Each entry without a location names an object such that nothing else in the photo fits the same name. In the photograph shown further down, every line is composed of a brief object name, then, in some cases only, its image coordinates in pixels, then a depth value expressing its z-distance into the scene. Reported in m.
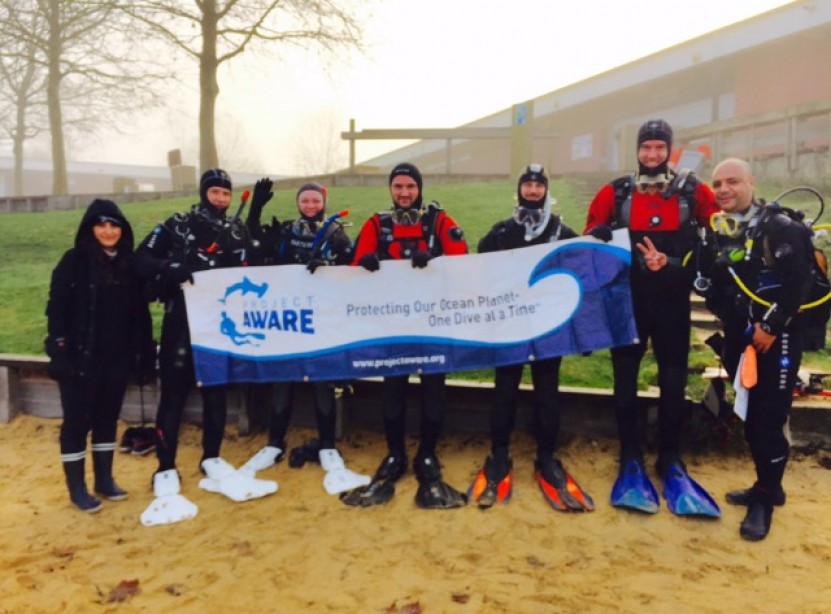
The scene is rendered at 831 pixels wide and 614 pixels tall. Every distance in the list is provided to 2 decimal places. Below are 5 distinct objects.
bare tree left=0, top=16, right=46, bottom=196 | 27.48
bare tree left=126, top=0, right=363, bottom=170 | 17.27
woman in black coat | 4.34
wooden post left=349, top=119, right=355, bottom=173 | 16.56
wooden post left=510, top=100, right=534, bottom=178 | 15.88
